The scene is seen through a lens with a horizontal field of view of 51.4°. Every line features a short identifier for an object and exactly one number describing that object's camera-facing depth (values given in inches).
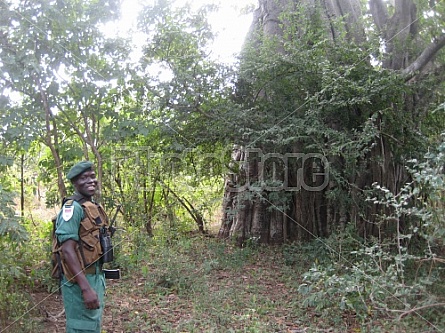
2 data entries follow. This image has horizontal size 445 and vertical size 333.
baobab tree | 253.4
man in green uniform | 126.3
